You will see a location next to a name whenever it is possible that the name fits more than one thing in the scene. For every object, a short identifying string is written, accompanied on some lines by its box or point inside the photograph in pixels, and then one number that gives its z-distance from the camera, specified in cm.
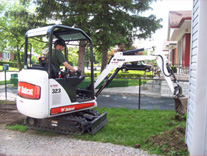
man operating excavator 503
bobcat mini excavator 462
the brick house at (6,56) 5193
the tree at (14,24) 1270
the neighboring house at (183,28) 1401
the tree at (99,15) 1135
